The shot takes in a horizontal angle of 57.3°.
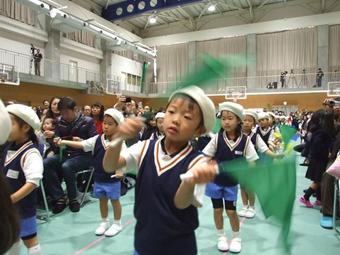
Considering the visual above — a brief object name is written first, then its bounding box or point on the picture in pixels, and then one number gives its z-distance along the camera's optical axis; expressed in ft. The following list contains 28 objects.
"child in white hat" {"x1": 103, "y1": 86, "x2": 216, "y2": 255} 4.21
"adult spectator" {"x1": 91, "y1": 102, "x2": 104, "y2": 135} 16.52
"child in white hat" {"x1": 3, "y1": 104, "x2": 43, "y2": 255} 6.75
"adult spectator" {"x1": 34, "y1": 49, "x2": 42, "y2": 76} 43.93
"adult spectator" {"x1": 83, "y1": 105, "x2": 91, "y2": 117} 21.31
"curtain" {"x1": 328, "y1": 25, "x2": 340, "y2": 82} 59.06
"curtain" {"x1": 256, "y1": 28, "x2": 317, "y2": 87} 61.05
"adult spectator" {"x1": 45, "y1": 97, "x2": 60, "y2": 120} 15.23
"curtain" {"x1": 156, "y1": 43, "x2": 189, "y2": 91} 68.72
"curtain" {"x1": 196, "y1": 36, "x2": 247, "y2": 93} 63.61
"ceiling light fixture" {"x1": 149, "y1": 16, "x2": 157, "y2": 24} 57.41
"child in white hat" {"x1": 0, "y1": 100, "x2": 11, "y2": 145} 3.90
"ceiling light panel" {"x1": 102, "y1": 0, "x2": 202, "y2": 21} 48.34
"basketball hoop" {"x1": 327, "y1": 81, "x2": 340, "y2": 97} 55.62
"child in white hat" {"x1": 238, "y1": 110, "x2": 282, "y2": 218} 11.41
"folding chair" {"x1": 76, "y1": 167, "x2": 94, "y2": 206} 14.43
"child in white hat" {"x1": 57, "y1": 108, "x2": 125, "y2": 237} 11.05
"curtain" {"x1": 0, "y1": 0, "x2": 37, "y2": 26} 41.56
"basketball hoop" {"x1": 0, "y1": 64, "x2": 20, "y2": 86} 37.70
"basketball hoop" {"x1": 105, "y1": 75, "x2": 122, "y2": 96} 58.22
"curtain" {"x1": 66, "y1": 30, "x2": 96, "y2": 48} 52.65
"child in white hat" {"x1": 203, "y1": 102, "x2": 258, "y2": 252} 9.05
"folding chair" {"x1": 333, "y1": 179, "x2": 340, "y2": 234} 11.28
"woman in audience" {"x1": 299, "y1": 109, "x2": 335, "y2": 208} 13.44
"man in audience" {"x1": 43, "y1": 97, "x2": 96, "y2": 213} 13.62
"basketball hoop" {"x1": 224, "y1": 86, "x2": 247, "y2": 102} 53.51
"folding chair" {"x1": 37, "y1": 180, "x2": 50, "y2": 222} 12.28
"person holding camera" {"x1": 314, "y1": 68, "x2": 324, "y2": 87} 56.70
